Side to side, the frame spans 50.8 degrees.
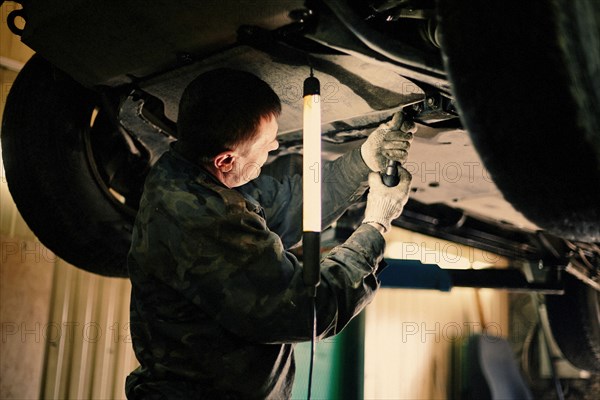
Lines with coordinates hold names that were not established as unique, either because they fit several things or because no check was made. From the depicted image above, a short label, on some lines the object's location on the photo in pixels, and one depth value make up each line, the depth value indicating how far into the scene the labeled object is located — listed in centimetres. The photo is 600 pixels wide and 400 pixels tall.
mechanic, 150
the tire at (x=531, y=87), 111
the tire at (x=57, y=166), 199
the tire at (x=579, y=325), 337
